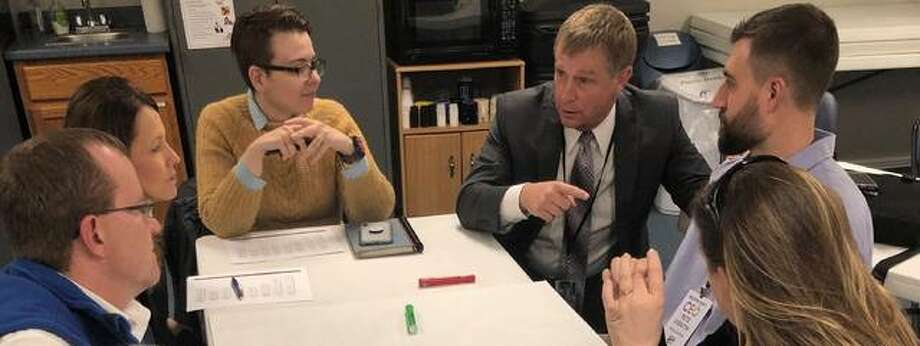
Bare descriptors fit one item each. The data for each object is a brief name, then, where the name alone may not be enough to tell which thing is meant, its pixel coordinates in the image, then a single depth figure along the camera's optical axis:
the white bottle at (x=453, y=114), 3.62
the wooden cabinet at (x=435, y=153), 3.61
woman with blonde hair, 0.92
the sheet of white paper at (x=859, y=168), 2.29
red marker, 1.63
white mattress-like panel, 3.62
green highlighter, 1.42
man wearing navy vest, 1.04
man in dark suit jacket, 1.92
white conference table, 1.41
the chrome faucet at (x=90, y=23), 3.64
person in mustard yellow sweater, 2.02
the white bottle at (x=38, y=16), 3.67
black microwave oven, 3.52
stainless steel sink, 3.35
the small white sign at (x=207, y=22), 3.30
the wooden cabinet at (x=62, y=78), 3.23
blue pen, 1.57
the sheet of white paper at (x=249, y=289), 1.55
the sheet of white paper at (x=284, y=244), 1.80
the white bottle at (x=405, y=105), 3.59
